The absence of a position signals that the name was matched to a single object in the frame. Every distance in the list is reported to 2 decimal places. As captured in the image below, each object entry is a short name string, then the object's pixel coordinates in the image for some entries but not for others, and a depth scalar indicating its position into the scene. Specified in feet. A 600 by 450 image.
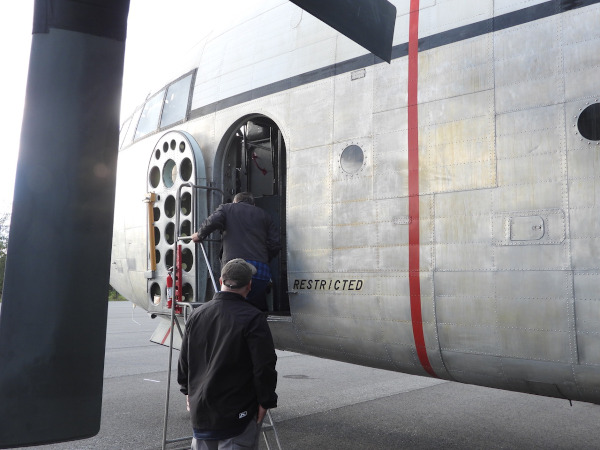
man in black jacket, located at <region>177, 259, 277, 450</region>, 10.87
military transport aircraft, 12.25
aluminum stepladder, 17.95
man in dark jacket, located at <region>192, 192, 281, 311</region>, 16.90
